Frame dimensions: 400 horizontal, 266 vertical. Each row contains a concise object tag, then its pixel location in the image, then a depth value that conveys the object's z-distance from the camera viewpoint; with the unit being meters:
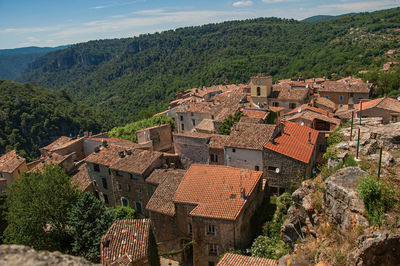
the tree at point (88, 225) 21.72
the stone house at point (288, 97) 48.30
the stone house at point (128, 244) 16.59
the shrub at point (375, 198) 8.82
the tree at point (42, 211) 23.90
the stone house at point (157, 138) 38.96
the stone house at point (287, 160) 22.22
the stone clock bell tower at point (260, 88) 50.47
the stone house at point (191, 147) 29.45
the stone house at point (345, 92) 50.78
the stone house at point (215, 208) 18.78
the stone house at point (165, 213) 22.12
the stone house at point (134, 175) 26.50
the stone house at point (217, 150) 27.91
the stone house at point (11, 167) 38.34
